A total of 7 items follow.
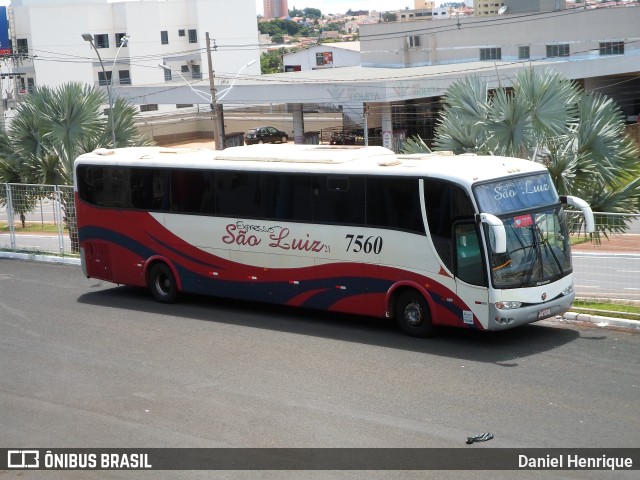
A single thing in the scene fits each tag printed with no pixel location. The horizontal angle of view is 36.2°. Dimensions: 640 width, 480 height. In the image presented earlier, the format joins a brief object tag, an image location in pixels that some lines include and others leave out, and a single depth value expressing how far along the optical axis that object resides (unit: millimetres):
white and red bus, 14727
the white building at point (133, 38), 81438
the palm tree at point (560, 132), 18922
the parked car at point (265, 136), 71000
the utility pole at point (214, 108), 44331
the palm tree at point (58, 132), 27172
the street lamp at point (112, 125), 26328
